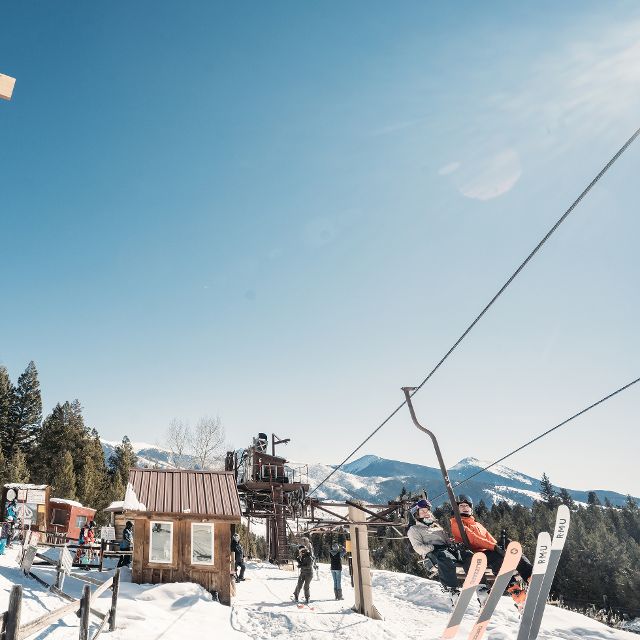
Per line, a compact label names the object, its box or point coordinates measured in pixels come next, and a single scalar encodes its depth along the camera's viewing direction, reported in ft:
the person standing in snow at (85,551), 61.46
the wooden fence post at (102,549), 53.52
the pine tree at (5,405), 181.88
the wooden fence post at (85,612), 26.17
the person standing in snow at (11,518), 74.27
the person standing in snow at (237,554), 58.70
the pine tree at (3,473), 137.80
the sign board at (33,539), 45.12
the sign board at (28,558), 42.80
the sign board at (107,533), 56.27
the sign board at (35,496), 95.40
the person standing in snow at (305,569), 49.42
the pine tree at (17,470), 132.26
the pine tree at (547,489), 303.01
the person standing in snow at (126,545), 60.52
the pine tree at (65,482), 147.95
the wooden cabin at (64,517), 107.96
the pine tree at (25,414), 186.50
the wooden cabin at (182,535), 52.42
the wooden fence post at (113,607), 32.50
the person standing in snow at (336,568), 54.44
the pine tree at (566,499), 288.30
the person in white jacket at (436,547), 25.37
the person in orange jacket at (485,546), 24.21
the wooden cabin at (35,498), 90.43
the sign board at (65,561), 39.85
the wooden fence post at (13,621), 18.13
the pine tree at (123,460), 185.37
